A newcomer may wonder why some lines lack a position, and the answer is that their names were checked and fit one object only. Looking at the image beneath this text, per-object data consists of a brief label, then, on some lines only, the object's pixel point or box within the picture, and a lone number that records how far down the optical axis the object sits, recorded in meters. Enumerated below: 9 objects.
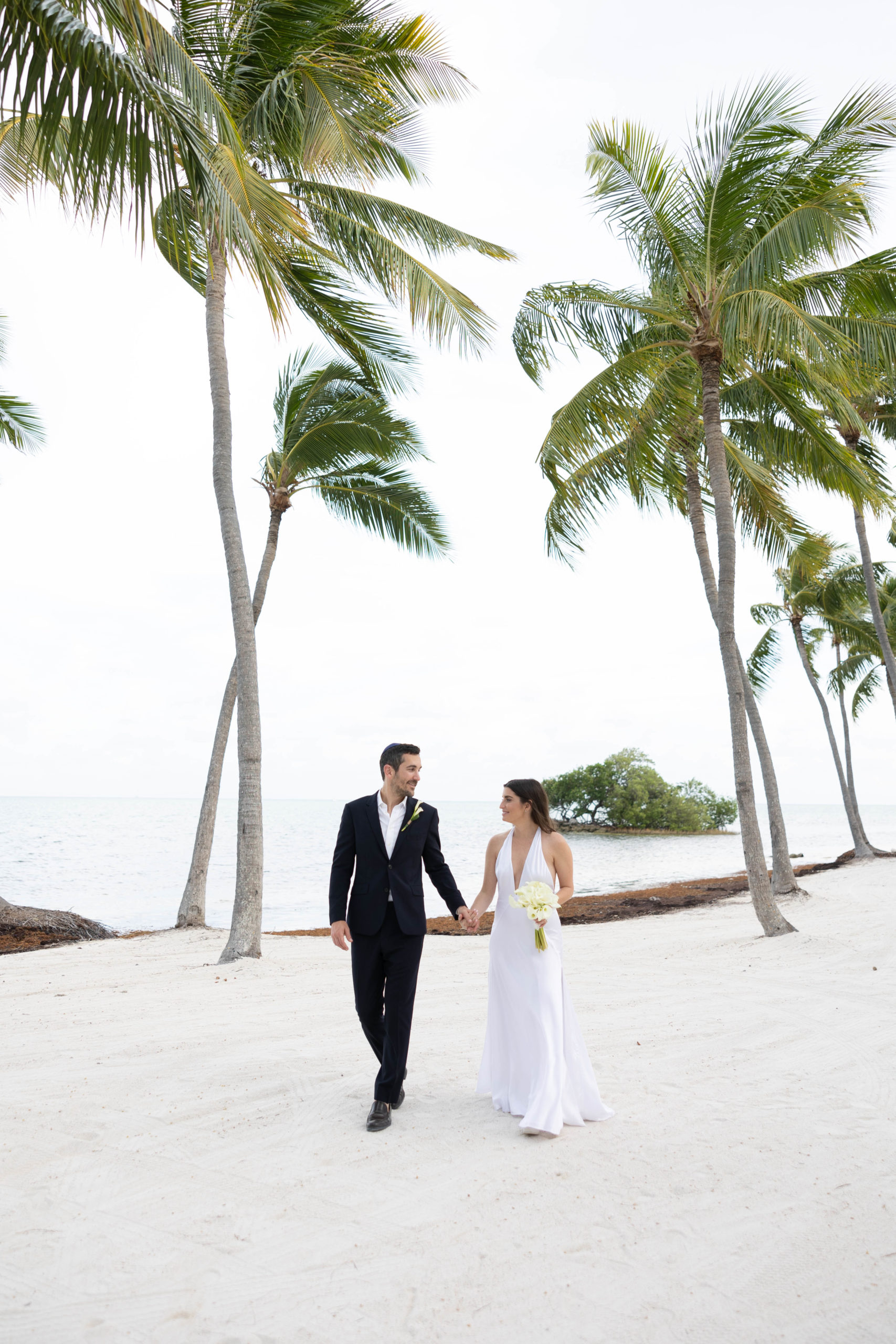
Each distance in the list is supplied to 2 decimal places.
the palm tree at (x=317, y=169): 8.51
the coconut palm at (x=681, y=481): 11.29
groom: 4.03
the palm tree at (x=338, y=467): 12.05
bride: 3.93
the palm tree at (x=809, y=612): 19.95
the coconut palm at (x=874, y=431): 15.34
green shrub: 50.62
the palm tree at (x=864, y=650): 21.83
